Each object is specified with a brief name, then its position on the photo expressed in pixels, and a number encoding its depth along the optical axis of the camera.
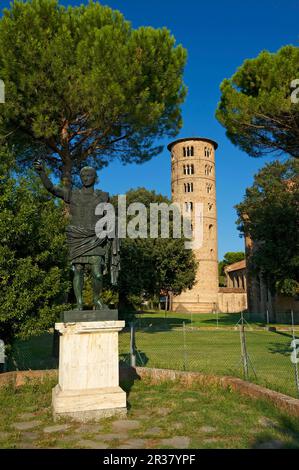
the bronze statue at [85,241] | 5.46
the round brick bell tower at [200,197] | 50.53
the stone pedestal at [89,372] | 4.80
